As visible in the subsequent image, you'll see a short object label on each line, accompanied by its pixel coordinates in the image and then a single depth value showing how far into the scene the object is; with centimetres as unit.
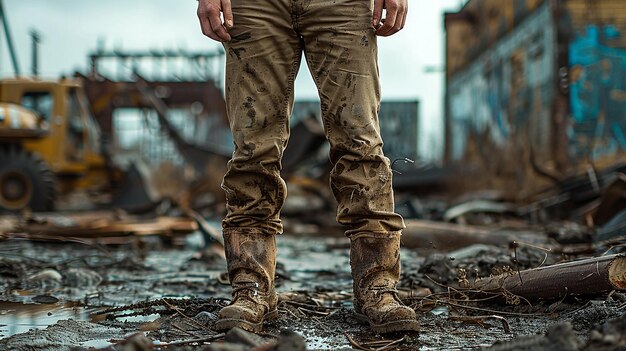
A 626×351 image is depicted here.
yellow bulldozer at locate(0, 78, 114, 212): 1142
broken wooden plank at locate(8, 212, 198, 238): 659
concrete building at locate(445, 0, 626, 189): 1575
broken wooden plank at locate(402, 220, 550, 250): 563
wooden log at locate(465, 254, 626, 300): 277
